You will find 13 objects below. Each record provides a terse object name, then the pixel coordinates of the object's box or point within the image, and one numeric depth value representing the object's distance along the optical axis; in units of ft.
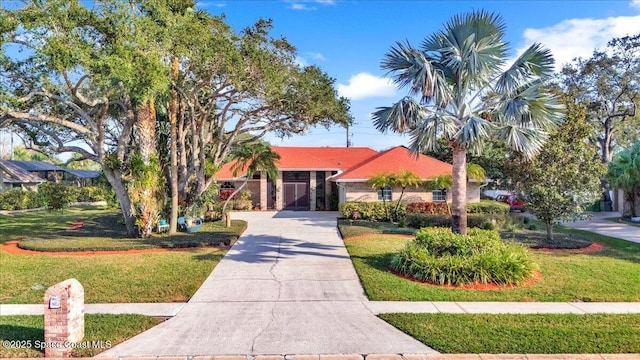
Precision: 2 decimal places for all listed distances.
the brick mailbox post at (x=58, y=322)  18.34
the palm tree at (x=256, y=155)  72.23
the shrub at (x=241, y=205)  94.17
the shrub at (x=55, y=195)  85.97
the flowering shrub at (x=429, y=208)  65.41
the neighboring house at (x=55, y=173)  136.05
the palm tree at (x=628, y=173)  72.81
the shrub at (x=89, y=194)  129.39
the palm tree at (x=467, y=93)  34.58
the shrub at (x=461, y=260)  30.37
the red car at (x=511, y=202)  91.81
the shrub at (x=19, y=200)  100.78
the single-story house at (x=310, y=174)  79.48
